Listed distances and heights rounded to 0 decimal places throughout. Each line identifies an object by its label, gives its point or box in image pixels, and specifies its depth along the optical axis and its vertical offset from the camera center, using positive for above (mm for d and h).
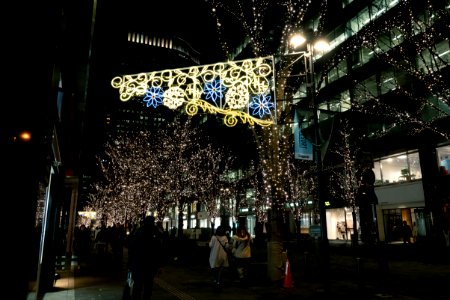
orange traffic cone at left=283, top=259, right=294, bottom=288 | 10176 -1414
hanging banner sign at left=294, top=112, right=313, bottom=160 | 9555 +2209
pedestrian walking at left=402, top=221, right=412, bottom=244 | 21881 -293
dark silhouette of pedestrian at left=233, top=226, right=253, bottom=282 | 10977 -729
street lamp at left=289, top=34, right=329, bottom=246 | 7609 +2271
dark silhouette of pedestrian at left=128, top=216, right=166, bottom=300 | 6605 -538
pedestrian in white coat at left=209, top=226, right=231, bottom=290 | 10219 -705
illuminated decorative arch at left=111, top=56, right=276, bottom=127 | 8664 +3407
